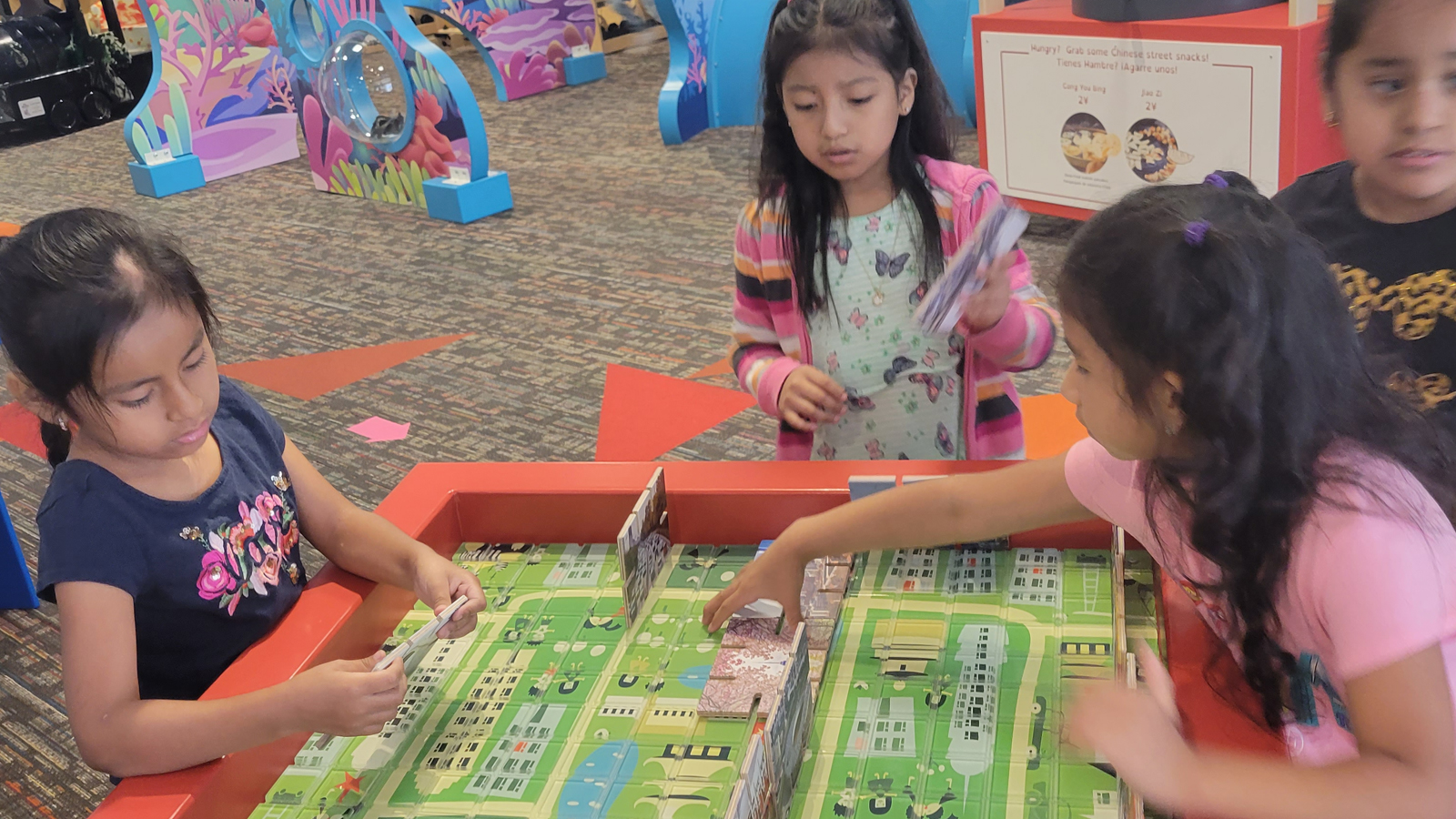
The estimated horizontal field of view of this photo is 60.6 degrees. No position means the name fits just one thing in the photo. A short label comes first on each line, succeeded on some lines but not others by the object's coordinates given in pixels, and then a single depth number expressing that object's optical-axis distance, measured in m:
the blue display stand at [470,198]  3.98
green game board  0.90
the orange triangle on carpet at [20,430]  2.71
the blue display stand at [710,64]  4.55
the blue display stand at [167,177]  4.79
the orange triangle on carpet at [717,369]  2.70
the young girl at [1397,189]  1.01
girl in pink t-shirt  0.71
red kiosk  2.54
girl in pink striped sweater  1.31
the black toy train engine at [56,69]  5.74
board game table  0.95
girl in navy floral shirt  0.95
